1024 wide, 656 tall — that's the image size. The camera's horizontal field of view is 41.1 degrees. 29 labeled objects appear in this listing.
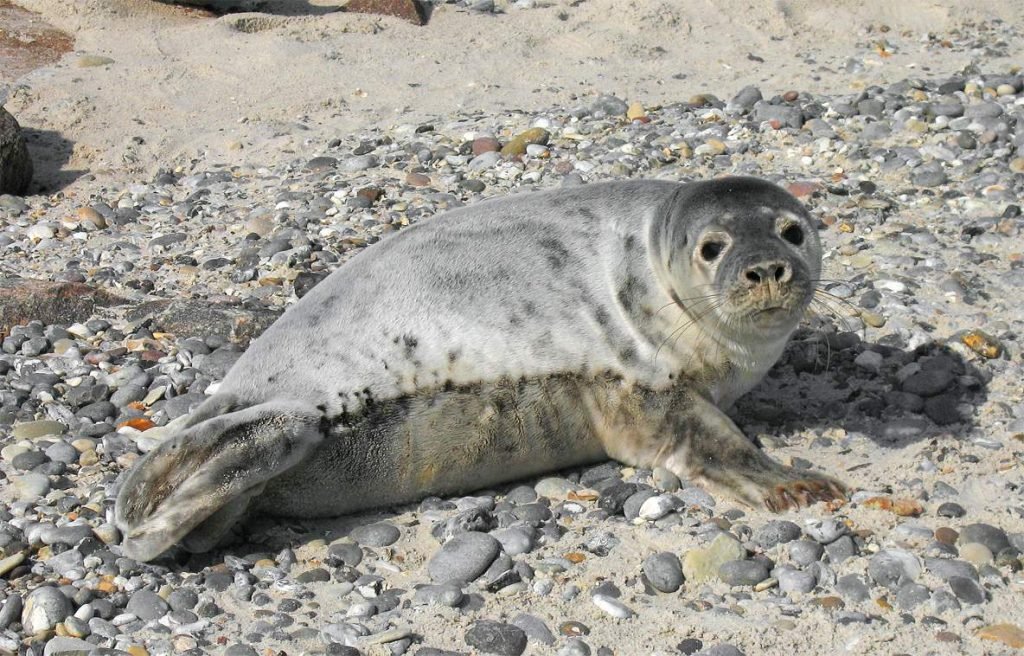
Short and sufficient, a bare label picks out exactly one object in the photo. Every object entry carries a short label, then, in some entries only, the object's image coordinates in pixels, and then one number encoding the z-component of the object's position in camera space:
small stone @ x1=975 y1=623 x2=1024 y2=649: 3.29
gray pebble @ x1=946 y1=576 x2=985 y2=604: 3.48
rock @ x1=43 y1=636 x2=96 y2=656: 3.40
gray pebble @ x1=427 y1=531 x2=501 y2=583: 3.73
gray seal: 3.97
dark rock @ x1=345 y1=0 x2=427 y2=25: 9.01
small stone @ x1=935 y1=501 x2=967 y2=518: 3.88
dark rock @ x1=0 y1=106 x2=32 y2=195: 6.84
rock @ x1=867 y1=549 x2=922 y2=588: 3.58
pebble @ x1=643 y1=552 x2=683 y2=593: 3.62
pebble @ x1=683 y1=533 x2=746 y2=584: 3.67
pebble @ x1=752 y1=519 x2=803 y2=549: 3.79
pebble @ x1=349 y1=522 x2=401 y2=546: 3.93
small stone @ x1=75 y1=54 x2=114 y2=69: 8.28
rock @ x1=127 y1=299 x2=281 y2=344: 5.20
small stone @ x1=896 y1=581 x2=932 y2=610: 3.48
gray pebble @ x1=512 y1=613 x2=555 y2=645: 3.43
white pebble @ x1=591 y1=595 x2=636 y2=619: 3.50
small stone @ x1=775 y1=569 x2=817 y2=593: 3.58
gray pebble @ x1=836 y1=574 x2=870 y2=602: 3.53
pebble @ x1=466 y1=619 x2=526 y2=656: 3.38
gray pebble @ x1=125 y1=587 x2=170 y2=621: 3.57
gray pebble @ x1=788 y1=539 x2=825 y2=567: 3.70
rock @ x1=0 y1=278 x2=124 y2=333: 5.35
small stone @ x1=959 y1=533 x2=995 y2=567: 3.65
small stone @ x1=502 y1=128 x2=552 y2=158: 7.00
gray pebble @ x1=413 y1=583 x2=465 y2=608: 3.59
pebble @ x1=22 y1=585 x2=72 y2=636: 3.51
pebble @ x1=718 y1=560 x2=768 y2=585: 3.63
